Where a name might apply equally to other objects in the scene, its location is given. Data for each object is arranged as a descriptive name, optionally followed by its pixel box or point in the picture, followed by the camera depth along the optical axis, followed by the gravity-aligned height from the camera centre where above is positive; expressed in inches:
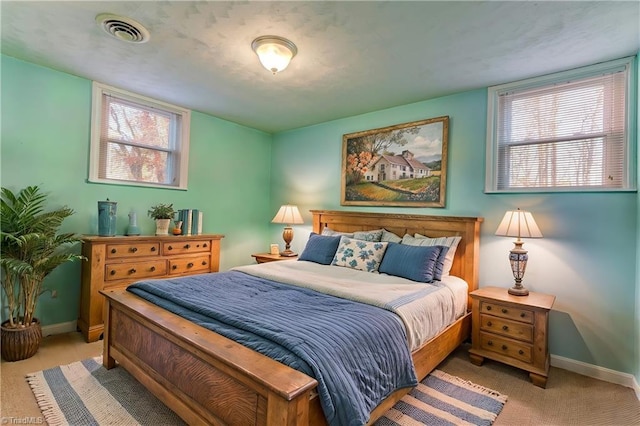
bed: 48.3 -31.1
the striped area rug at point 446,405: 73.9 -46.8
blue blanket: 52.9 -23.8
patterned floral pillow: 120.1 -15.1
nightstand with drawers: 91.7 -33.5
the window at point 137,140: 129.0 +30.3
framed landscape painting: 132.5 +23.5
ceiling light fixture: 88.8 +46.1
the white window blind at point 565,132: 96.6 +30.1
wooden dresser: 114.1 -21.6
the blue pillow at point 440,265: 109.3 -16.2
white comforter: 81.0 -21.5
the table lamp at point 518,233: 100.7 -3.9
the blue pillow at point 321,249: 133.3 -14.9
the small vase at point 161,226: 138.6 -7.3
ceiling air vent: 82.0 +48.6
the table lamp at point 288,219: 167.5 -3.0
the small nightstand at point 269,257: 159.0 -22.8
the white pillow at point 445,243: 115.4 -9.5
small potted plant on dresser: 138.8 -3.5
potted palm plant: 96.1 -17.2
